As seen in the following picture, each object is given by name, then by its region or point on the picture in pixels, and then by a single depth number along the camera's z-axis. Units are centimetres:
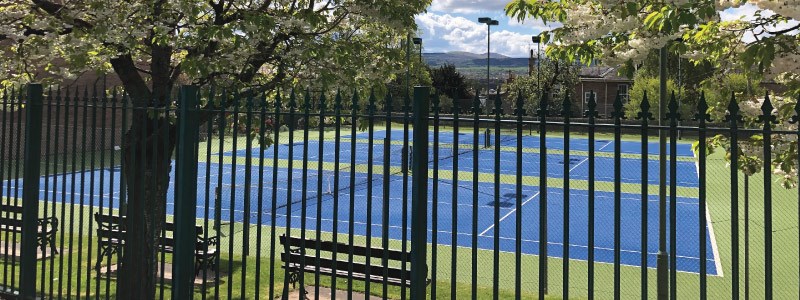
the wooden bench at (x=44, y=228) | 651
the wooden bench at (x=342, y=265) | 929
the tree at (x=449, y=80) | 6781
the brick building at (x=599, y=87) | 6931
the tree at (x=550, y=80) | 5931
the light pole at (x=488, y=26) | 4128
